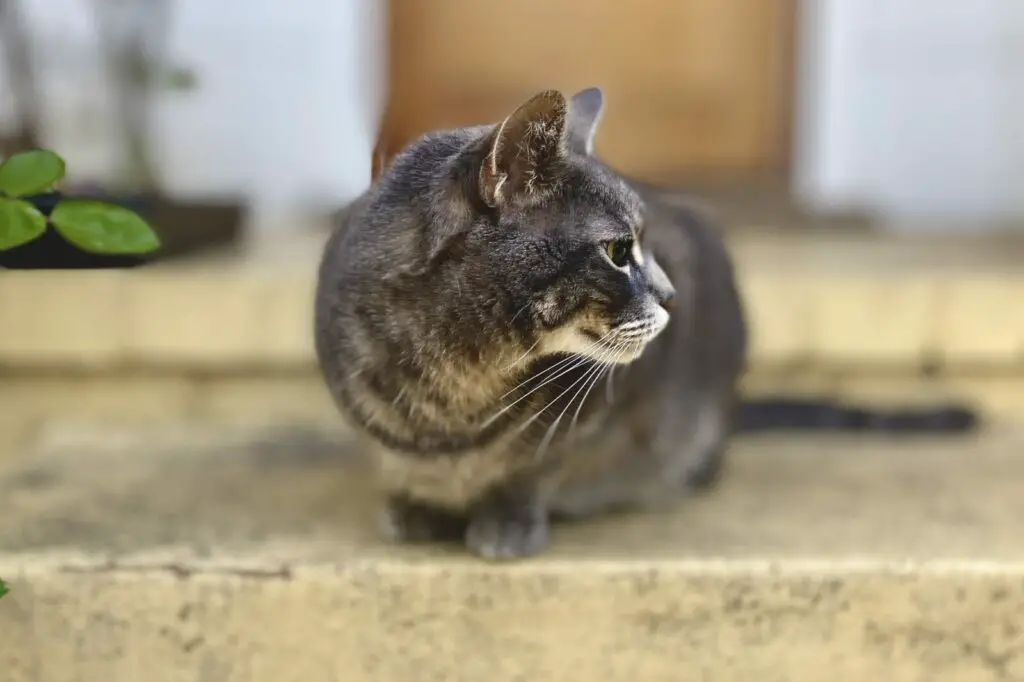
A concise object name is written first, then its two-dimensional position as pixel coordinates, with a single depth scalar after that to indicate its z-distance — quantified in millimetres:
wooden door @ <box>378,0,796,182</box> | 1970
